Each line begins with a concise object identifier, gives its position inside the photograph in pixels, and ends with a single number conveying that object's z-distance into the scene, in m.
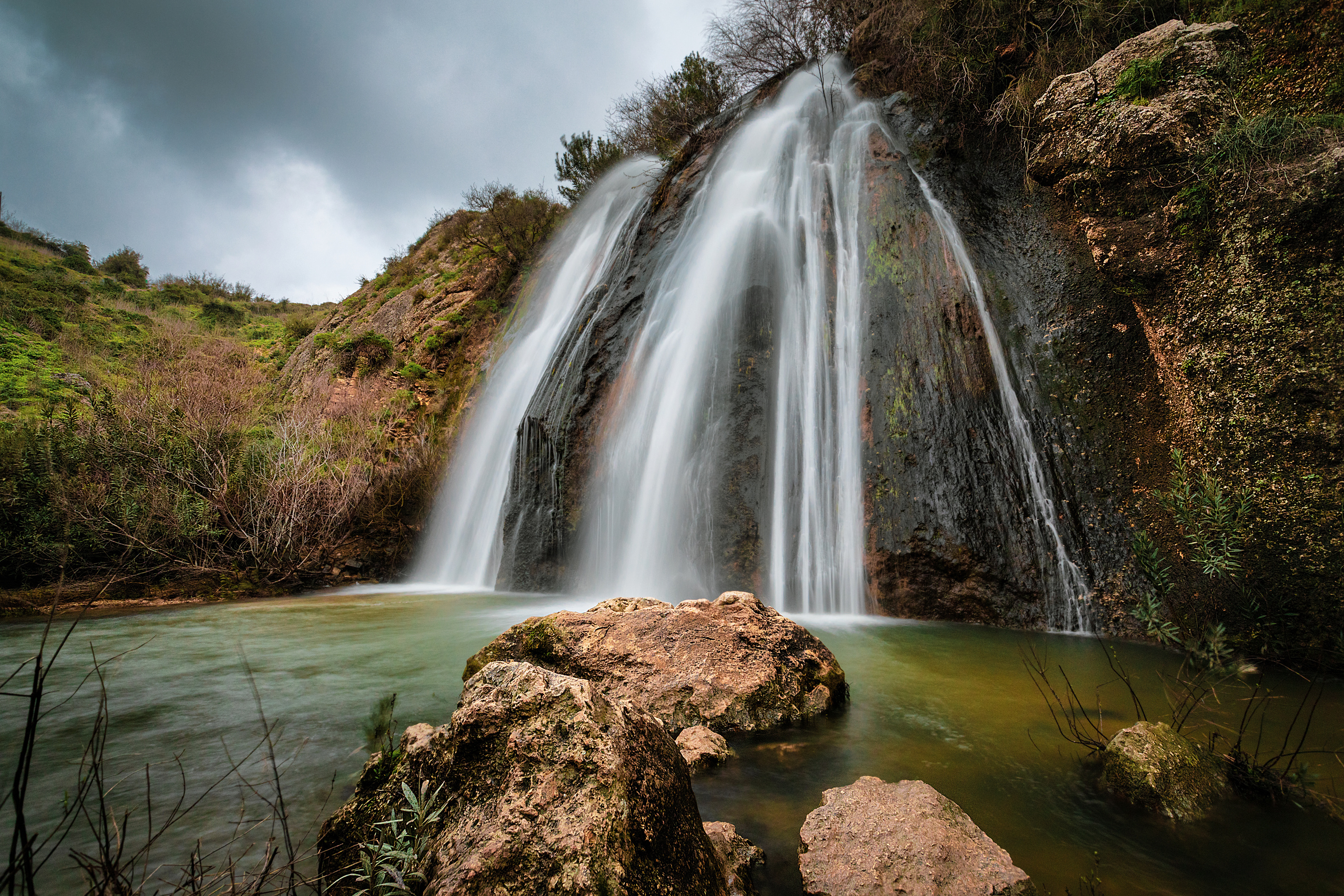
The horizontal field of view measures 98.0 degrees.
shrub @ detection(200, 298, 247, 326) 31.98
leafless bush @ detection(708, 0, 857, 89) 14.53
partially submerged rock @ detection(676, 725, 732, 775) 3.21
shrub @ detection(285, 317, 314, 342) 26.70
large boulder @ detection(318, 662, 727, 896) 1.77
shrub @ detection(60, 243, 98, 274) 30.86
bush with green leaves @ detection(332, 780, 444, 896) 1.85
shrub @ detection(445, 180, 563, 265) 19.84
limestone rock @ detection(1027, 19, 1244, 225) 5.73
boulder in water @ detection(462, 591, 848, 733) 3.74
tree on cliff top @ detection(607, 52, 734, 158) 17.12
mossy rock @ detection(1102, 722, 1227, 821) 2.75
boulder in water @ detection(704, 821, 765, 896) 2.21
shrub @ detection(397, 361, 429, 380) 17.48
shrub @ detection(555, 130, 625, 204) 20.58
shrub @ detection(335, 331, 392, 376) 18.55
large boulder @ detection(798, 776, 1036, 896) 2.16
